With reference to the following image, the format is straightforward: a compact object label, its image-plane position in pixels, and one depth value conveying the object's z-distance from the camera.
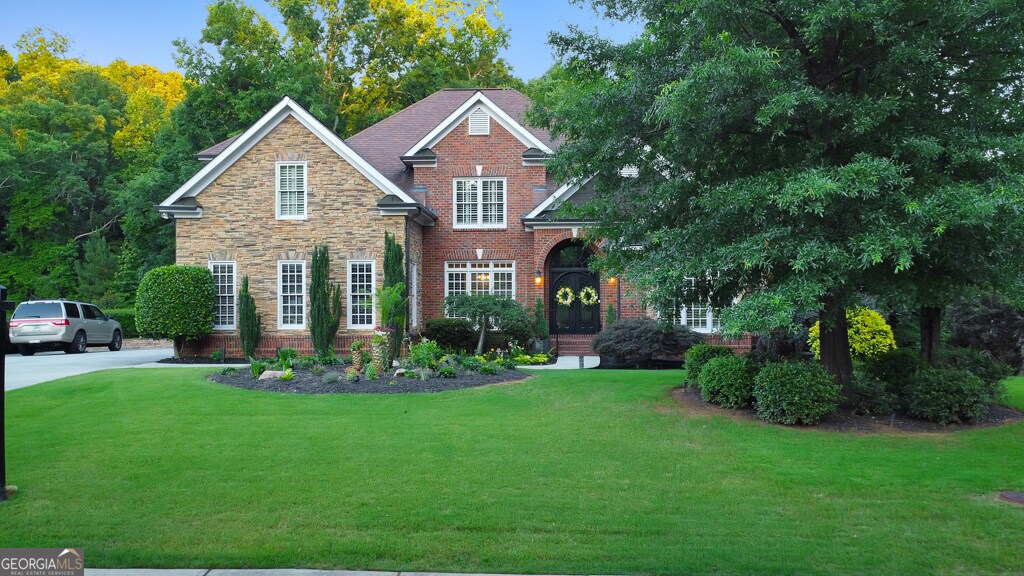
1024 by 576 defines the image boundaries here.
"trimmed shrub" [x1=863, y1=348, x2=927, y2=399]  10.01
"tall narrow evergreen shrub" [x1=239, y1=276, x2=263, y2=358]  19.64
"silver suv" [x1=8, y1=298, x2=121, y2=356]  21.69
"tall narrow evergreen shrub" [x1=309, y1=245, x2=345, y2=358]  19.46
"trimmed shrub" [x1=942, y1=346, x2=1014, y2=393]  10.73
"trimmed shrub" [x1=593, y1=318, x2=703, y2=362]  17.36
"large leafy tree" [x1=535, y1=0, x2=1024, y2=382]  7.72
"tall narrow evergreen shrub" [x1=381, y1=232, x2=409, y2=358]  19.33
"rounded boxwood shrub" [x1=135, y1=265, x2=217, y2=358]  19.09
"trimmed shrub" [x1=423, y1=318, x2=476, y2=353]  20.44
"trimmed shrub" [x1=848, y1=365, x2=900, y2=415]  9.67
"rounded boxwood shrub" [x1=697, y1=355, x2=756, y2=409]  10.11
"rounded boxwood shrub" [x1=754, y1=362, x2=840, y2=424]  9.11
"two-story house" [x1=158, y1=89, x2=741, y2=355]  20.09
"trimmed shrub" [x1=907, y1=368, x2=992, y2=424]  9.30
